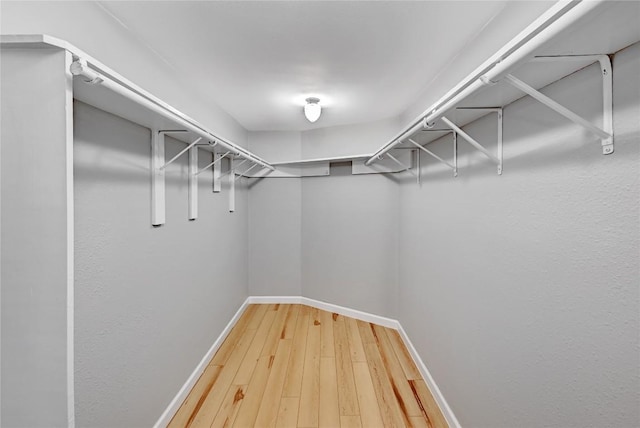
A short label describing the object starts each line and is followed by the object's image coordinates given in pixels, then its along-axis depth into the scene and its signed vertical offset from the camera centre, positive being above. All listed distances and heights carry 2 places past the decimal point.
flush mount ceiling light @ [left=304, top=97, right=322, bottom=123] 2.40 +0.82
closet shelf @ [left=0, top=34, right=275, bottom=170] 0.71 +0.40
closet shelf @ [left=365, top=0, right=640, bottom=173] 0.60 +0.40
